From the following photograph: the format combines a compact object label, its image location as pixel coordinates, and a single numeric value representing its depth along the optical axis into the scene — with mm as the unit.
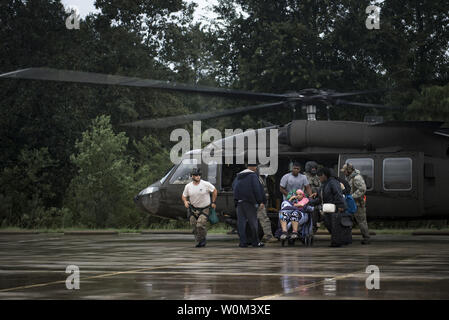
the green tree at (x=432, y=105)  32594
